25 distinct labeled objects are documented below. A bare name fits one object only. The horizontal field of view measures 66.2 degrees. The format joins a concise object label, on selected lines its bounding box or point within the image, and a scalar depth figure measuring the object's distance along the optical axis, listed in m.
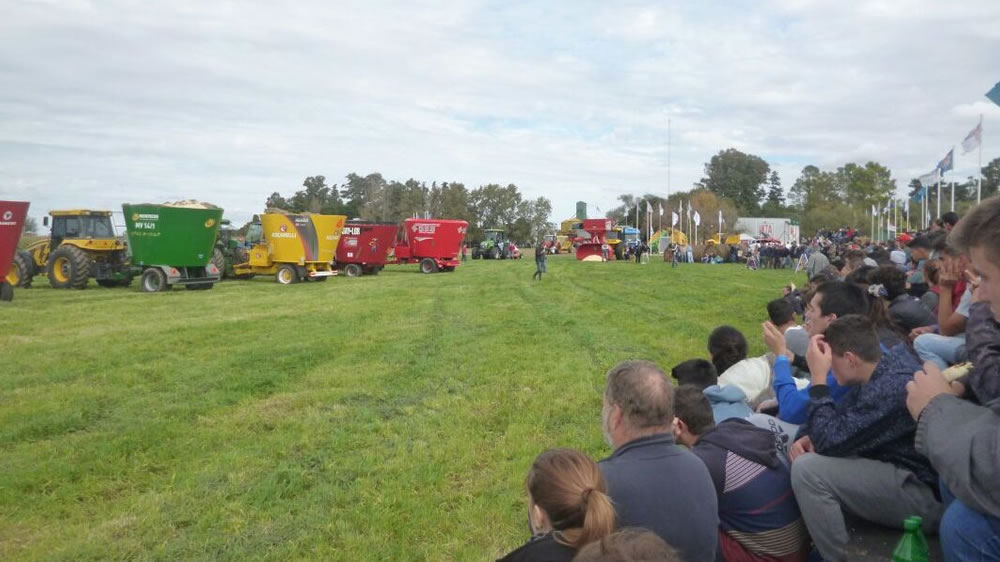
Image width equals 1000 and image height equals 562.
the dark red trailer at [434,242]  31.78
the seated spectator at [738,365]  4.90
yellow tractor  21.28
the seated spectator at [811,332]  3.75
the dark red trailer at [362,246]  28.72
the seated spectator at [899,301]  5.91
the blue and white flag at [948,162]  23.99
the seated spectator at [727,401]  4.20
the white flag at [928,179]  26.16
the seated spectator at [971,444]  2.20
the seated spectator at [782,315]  5.65
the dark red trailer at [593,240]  44.34
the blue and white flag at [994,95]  8.23
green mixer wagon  20.91
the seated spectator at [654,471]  2.77
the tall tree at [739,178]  115.75
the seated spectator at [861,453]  2.92
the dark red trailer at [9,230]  17.12
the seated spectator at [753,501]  3.26
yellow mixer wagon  25.69
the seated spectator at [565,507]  2.33
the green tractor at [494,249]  49.56
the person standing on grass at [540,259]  27.14
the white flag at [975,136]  20.41
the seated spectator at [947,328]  4.16
